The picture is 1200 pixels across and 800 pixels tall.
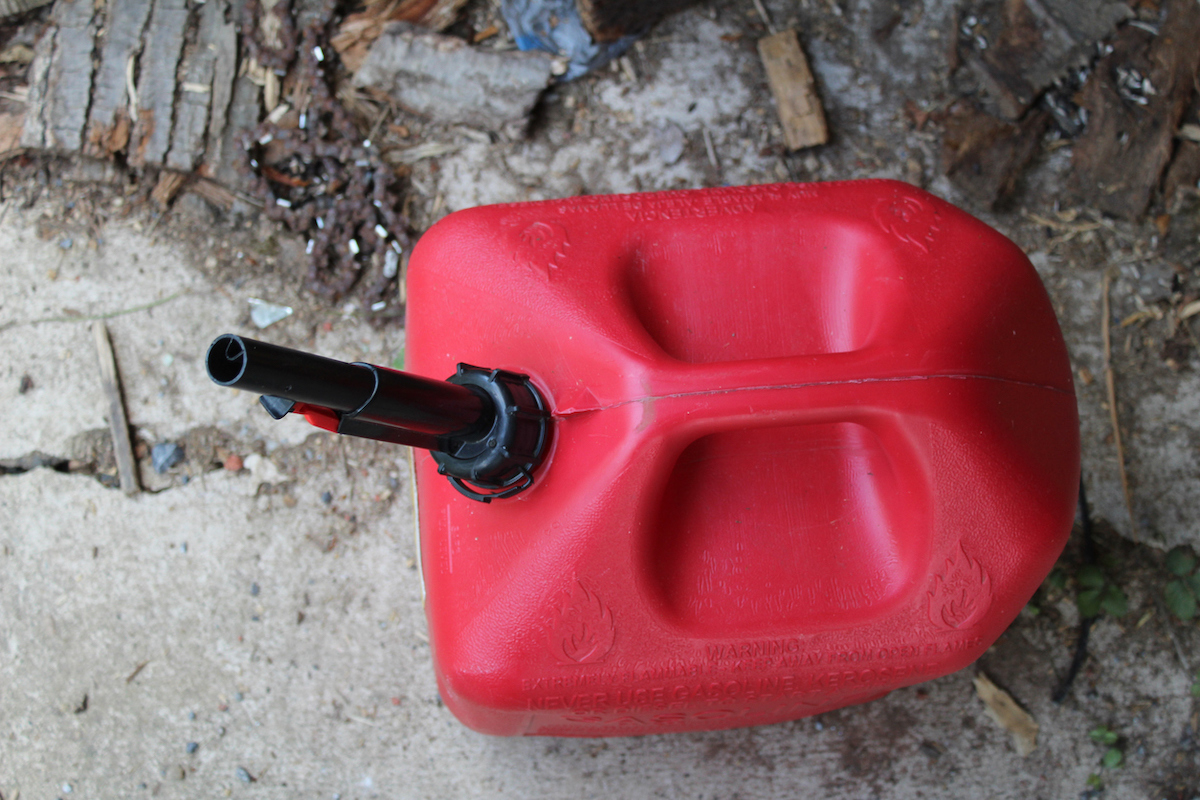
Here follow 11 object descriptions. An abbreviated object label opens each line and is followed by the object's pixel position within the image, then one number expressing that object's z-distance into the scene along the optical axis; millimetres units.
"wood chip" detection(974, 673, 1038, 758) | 1846
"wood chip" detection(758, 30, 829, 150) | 2014
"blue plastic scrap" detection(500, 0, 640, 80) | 2025
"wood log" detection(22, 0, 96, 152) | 2000
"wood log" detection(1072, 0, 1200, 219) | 2014
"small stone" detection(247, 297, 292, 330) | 1978
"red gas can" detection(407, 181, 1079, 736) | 1133
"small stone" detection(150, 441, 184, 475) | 1949
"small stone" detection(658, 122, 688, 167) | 2041
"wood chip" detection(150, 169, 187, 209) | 2035
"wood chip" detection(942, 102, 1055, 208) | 2002
